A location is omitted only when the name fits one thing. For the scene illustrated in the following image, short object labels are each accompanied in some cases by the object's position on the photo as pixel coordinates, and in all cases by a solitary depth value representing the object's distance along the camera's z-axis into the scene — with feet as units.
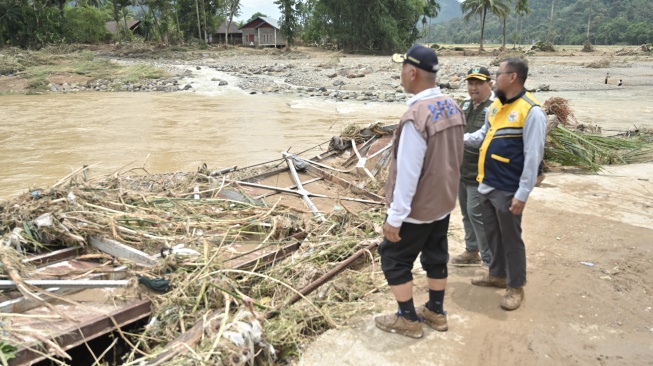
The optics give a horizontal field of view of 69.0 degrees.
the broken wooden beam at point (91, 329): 8.45
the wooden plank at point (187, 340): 8.46
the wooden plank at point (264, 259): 12.20
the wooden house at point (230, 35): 172.68
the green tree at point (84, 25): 142.51
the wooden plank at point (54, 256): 12.24
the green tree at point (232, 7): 147.33
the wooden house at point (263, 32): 170.50
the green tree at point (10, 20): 127.75
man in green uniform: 11.90
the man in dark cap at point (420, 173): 8.26
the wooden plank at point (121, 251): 12.01
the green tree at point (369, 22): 132.67
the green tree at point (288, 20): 141.08
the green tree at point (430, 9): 158.71
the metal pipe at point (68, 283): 10.68
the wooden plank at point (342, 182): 18.93
